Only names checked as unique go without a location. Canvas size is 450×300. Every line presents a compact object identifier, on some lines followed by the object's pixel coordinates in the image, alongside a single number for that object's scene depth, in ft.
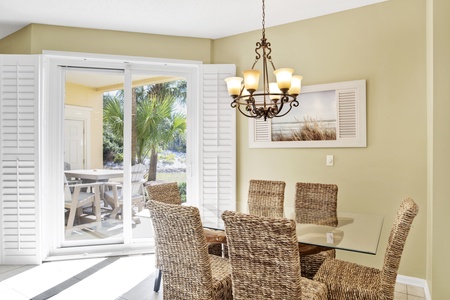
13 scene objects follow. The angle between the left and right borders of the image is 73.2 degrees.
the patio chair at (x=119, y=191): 12.37
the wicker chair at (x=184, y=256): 5.85
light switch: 10.54
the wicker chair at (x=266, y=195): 9.75
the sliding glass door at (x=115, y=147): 12.03
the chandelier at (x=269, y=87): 7.06
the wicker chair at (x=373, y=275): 5.75
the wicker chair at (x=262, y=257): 4.89
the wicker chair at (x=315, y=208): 8.18
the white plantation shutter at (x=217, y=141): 12.45
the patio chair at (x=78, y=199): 11.96
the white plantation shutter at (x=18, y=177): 10.89
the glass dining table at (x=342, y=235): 6.03
